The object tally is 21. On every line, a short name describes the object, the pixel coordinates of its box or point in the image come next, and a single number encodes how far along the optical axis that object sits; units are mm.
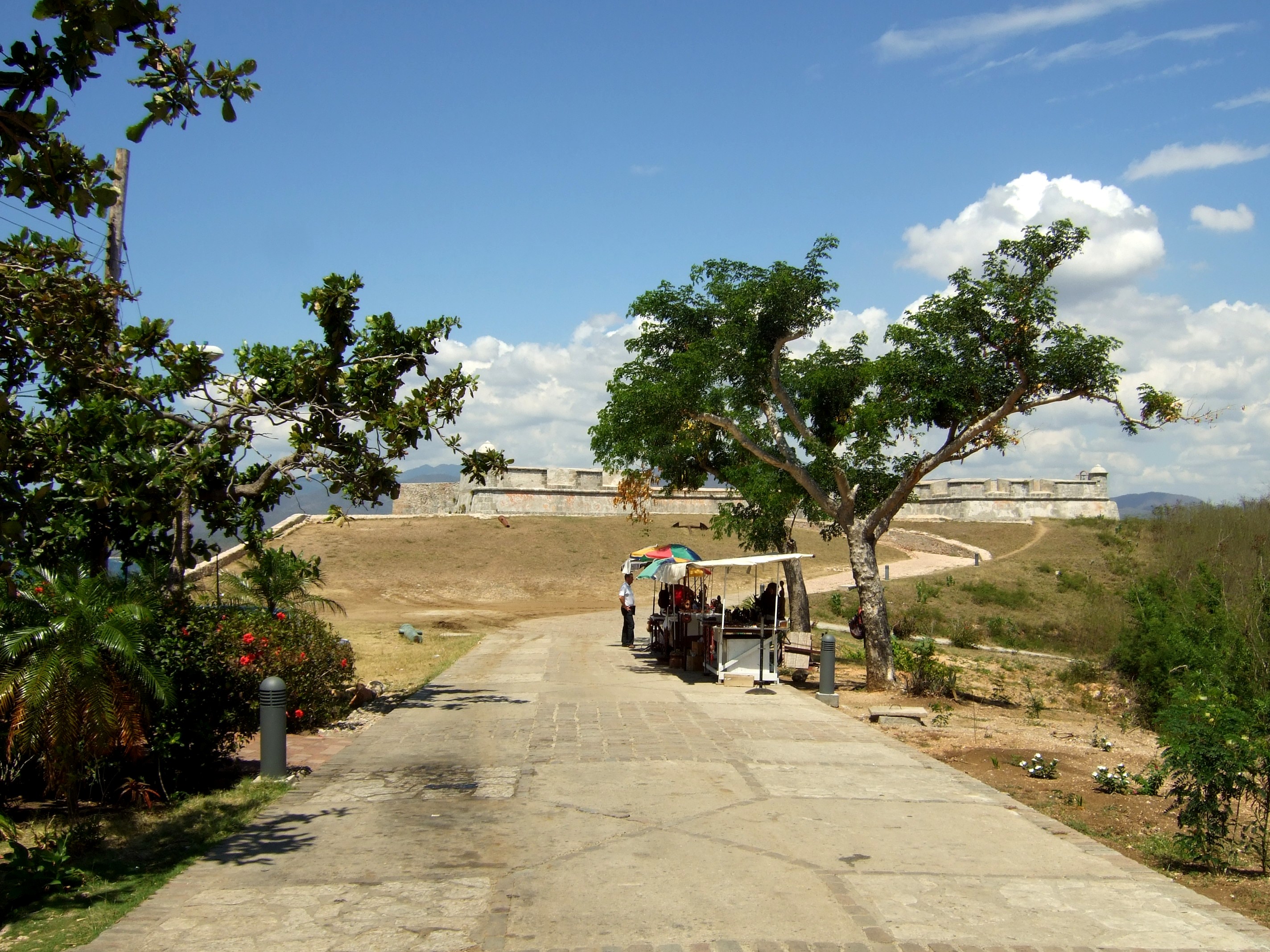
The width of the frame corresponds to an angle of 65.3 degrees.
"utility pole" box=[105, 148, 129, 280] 12039
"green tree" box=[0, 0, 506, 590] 5910
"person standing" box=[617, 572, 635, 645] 23406
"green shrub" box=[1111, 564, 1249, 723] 14211
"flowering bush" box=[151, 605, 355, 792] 8172
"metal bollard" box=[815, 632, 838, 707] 15023
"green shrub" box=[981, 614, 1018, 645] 31203
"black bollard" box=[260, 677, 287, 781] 8898
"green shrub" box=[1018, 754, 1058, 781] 10117
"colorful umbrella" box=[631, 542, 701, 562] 19375
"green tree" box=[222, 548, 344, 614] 13648
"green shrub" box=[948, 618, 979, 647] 29391
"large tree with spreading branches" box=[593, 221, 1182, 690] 14875
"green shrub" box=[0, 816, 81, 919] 5707
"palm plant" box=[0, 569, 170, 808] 6820
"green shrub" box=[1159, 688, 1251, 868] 6703
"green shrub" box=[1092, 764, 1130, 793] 9531
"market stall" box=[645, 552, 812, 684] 17219
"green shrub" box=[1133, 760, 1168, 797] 9048
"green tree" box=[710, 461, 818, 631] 19484
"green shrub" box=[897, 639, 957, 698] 16766
